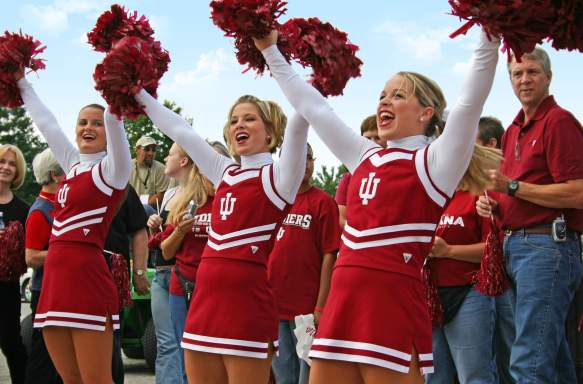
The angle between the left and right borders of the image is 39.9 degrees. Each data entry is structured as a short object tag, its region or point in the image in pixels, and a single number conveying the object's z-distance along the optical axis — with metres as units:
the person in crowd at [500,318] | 5.13
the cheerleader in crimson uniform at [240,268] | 3.90
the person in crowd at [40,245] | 6.04
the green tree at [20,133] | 72.44
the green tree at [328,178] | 35.56
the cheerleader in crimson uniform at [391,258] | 3.08
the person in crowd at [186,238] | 6.04
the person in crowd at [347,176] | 5.89
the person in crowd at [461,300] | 4.59
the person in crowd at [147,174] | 9.31
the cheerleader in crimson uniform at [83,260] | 4.77
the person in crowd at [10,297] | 6.73
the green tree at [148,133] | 35.91
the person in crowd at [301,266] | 5.51
